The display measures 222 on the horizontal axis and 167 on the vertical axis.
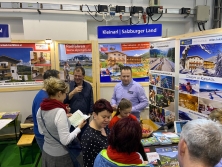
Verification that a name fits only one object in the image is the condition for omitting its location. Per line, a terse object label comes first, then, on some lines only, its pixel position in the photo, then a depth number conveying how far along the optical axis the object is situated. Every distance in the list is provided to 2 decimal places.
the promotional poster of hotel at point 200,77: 2.05
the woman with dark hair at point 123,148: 1.05
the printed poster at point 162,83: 2.81
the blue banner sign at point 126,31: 3.24
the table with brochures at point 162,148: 1.63
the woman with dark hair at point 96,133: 1.44
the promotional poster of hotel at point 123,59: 4.23
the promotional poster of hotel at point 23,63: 3.90
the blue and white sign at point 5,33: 3.30
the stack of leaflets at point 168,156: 1.60
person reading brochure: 1.64
